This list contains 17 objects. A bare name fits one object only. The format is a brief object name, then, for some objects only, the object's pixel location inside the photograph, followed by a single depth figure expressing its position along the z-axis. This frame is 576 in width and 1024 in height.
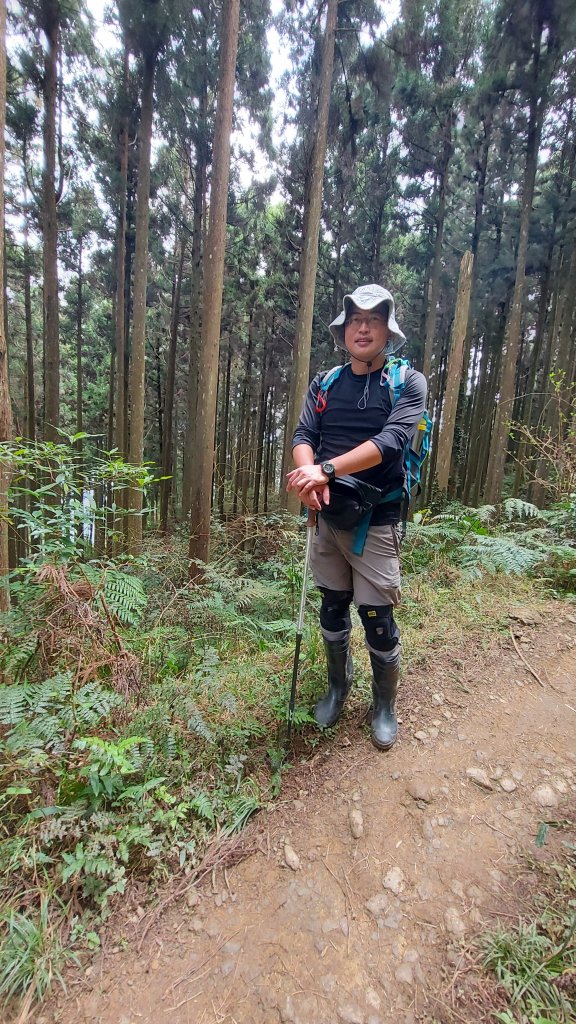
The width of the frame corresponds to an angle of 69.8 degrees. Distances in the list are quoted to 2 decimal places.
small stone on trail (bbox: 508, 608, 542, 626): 3.66
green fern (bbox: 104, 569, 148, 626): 2.68
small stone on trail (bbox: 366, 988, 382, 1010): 1.33
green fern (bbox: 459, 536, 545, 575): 4.41
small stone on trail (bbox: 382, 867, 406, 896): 1.66
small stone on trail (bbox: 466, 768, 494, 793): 2.08
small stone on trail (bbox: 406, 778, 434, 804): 2.02
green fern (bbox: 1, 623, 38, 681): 2.26
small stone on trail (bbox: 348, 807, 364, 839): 1.88
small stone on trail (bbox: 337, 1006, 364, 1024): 1.30
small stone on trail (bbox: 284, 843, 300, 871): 1.78
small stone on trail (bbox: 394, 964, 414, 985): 1.38
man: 2.00
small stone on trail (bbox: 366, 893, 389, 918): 1.58
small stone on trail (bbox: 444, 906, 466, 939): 1.48
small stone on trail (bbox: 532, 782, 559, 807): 1.98
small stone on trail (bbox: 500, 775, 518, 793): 2.06
